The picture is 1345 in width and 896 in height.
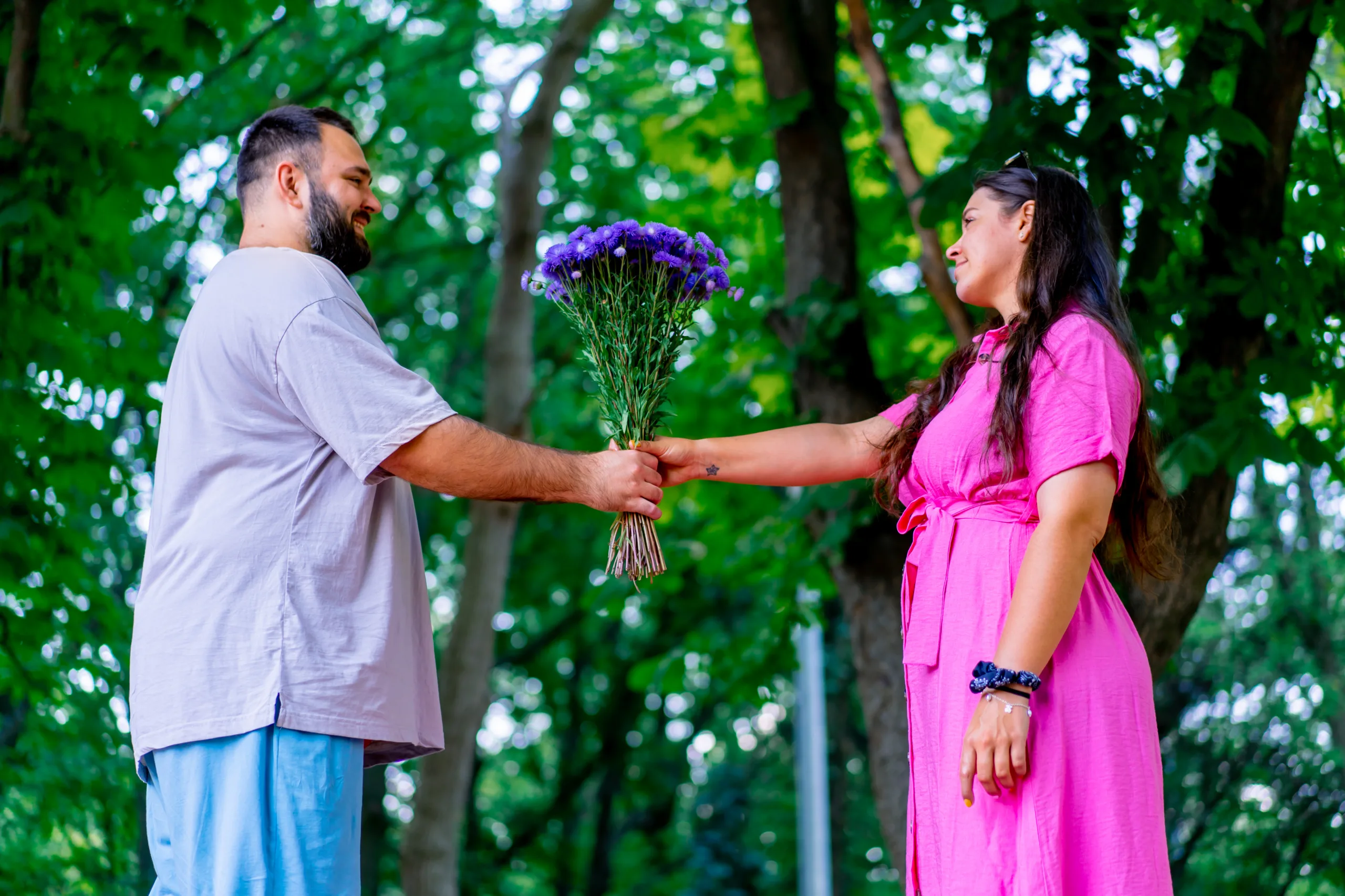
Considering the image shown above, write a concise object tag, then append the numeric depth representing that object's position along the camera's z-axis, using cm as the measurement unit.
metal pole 874
